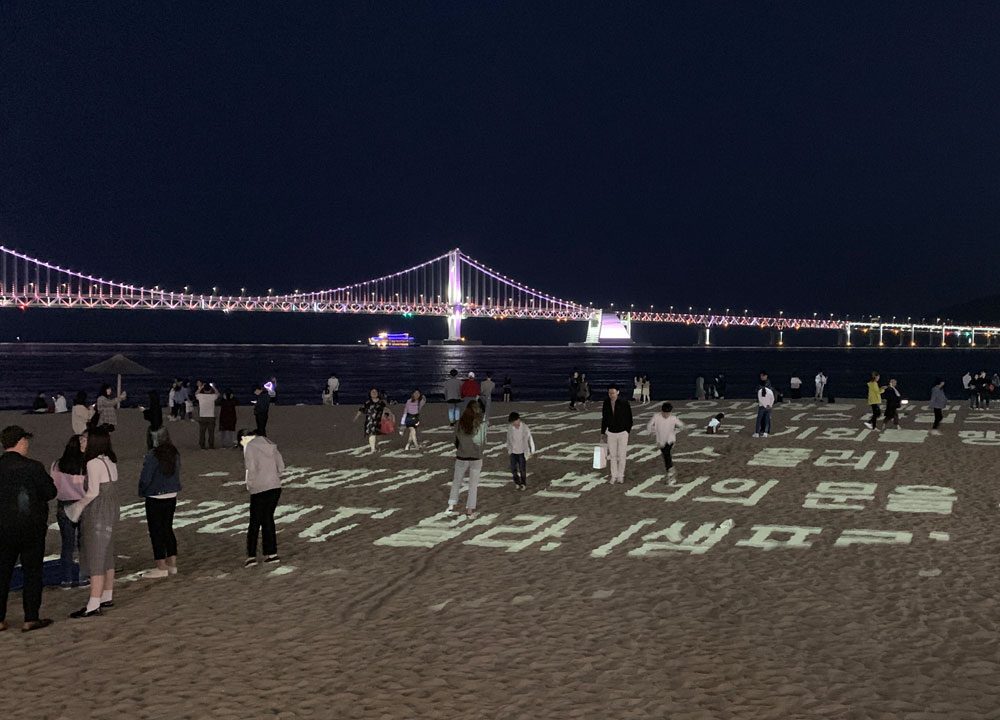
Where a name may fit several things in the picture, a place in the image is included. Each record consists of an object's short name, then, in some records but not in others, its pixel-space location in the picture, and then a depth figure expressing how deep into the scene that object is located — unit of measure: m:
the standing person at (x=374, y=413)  16.94
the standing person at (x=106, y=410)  16.88
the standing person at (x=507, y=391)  34.06
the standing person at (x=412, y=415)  18.00
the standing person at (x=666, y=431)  13.42
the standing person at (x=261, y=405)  16.75
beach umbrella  21.56
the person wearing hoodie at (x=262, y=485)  8.20
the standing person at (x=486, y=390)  21.33
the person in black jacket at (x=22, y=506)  6.16
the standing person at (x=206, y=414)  17.73
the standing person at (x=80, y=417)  15.26
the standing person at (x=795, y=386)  33.18
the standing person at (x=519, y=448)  12.63
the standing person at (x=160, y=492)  7.84
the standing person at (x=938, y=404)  21.81
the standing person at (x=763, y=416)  19.22
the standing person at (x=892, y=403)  21.74
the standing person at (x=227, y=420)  18.11
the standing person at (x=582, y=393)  29.64
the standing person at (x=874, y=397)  21.47
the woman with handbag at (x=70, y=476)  7.02
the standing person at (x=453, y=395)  20.30
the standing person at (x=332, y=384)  31.44
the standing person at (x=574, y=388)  29.36
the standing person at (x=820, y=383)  32.78
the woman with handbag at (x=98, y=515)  6.80
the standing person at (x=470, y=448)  10.45
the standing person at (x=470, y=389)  18.61
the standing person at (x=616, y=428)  13.26
